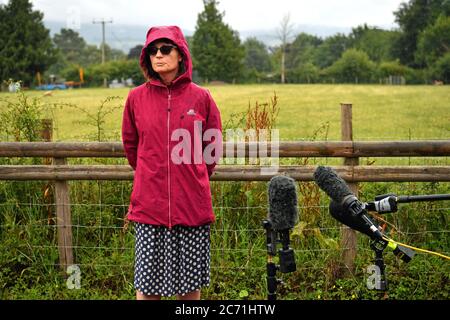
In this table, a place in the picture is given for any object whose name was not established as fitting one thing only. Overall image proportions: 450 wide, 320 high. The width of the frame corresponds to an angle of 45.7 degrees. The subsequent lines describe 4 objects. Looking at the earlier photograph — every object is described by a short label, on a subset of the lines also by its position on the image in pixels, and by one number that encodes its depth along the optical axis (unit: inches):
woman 132.4
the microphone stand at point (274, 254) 98.3
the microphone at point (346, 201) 86.7
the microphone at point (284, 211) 98.3
